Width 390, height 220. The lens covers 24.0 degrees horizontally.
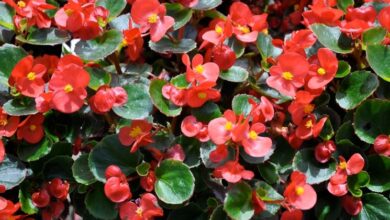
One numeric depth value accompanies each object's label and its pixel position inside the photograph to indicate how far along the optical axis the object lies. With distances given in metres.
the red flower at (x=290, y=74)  0.71
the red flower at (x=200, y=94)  0.70
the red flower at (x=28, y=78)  0.71
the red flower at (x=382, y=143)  0.71
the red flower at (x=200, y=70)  0.71
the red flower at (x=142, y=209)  0.70
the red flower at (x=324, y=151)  0.72
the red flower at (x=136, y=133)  0.70
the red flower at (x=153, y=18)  0.74
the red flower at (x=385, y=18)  0.73
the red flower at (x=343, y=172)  0.70
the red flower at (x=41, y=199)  0.73
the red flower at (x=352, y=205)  0.72
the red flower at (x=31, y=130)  0.72
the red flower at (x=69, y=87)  0.69
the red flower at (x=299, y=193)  0.69
